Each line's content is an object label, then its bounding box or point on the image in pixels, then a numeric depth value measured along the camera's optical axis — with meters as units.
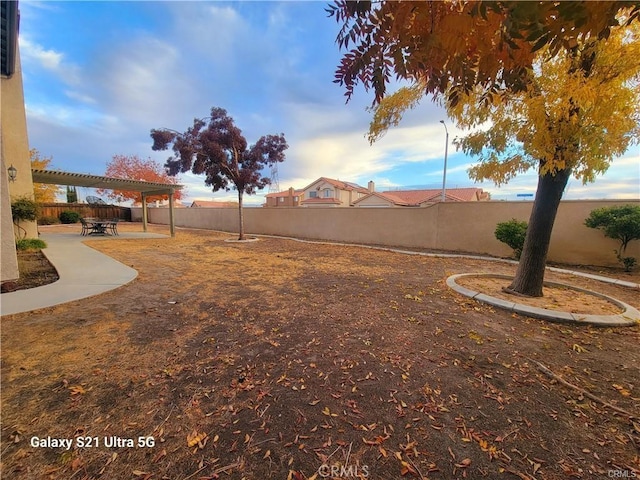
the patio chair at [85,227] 12.23
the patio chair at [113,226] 12.41
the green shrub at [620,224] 5.77
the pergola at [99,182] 10.33
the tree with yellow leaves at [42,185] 16.56
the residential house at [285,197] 40.75
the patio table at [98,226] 12.12
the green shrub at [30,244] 7.59
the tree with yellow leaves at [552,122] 2.89
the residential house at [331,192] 35.31
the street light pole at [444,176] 16.55
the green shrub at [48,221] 18.80
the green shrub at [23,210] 7.48
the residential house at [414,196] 29.72
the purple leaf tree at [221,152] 10.54
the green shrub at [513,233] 7.08
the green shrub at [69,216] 19.75
